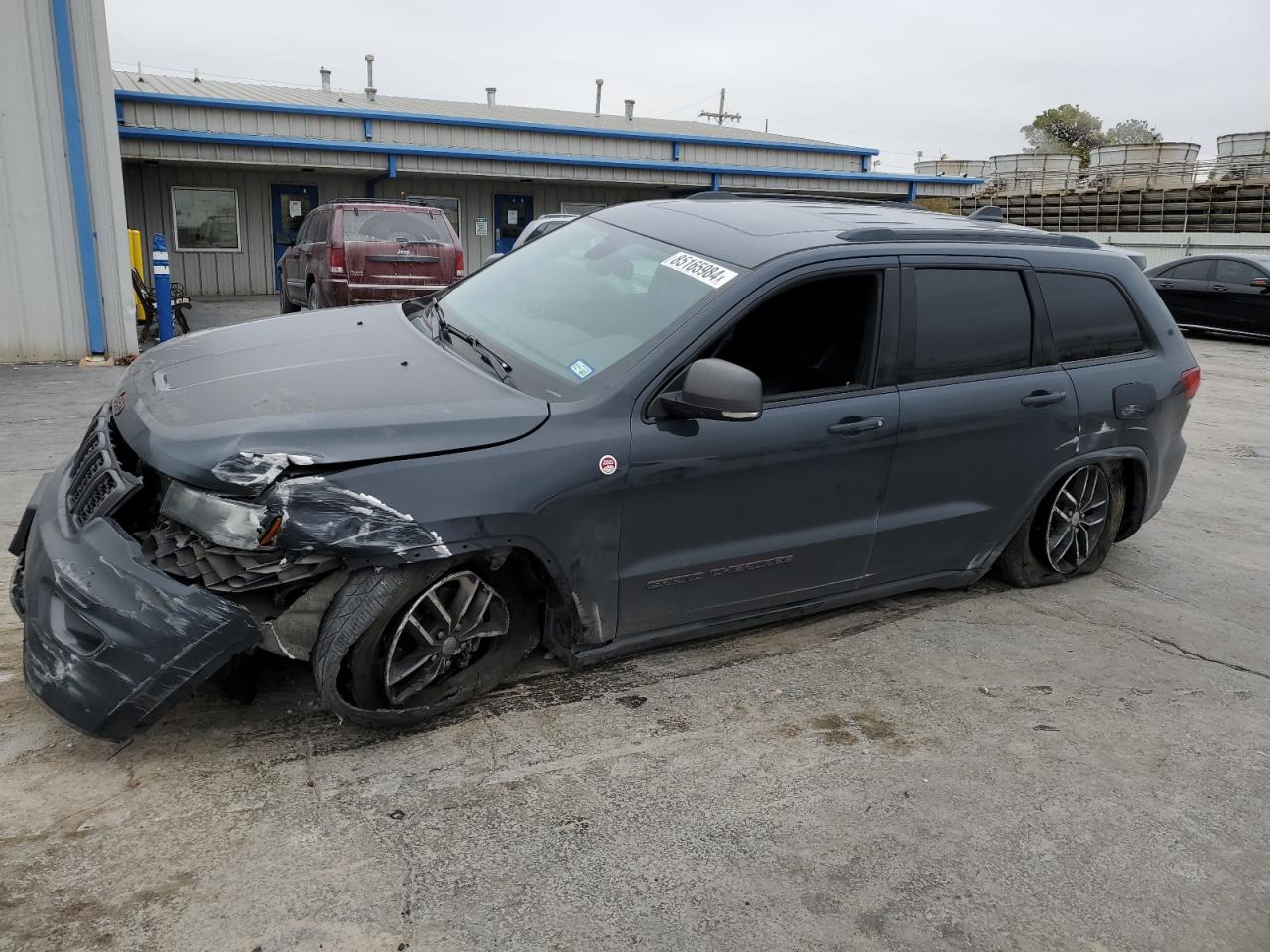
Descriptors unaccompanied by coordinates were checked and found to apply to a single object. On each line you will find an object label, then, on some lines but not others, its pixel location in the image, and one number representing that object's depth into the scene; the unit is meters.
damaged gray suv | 2.81
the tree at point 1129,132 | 71.81
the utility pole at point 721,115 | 68.81
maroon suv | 11.62
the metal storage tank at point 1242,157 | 29.17
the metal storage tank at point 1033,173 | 35.47
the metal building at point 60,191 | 9.16
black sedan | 15.52
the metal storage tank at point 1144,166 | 31.39
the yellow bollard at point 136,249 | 13.51
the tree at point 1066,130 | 73.69
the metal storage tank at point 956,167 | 38.97
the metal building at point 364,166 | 18.59
